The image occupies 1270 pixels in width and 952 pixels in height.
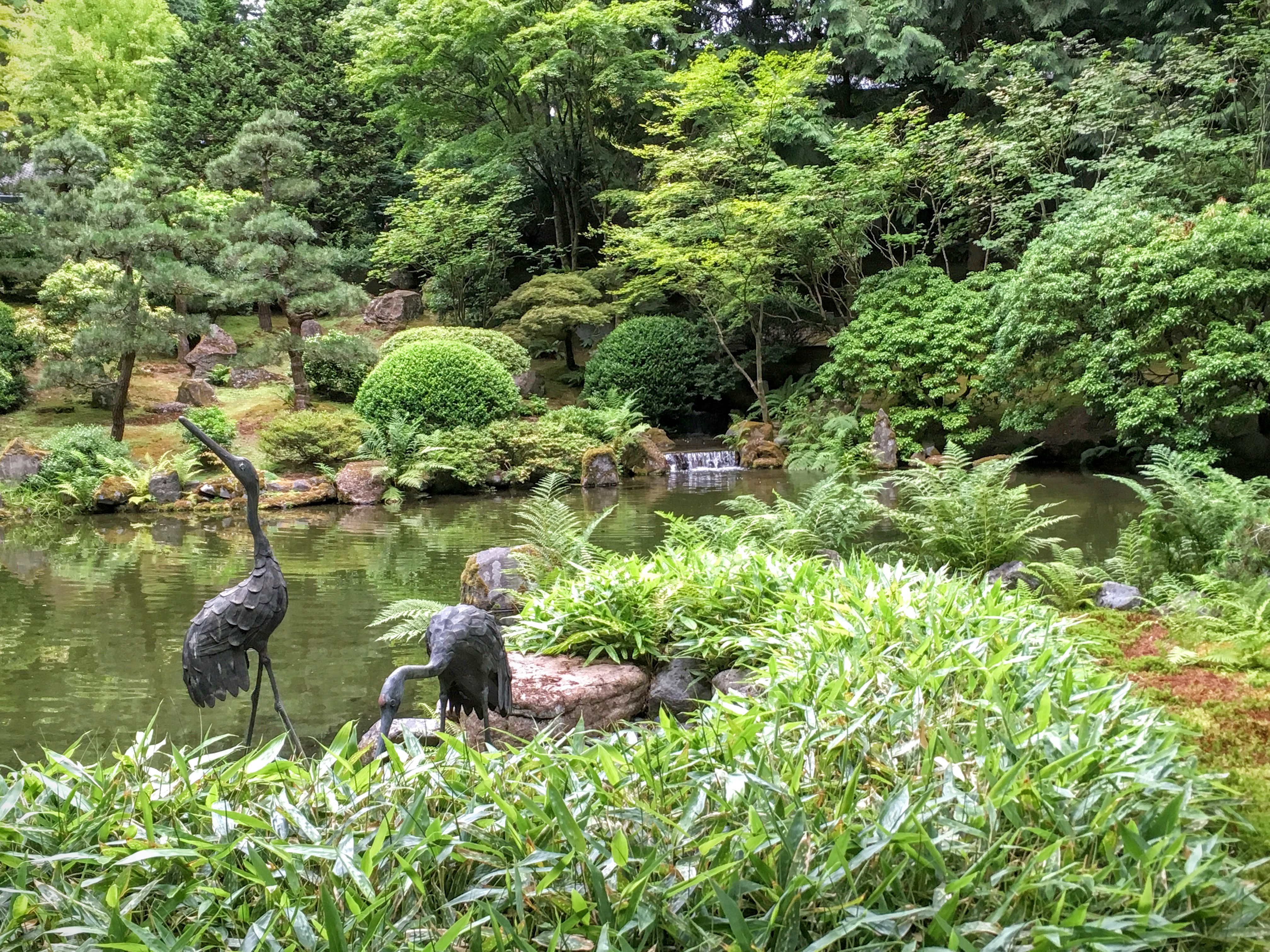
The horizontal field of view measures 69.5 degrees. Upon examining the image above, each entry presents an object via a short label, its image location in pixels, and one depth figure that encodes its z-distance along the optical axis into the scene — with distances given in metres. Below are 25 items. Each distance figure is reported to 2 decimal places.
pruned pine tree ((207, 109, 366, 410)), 13.58
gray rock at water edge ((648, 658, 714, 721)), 4.05
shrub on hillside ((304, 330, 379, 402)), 14.48
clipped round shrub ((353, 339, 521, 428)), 13.30
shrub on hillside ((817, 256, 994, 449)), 13.62
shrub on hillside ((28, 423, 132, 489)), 11.10
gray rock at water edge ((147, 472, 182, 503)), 11.12
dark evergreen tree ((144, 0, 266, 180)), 19.81
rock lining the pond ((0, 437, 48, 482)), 11.28
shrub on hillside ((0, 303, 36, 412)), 14.28
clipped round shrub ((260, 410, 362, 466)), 12.30
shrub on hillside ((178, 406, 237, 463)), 12.31
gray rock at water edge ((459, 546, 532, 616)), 5.89
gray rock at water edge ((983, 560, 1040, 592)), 5.21
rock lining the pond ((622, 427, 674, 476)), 13.53
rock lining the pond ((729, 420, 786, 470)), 14.31
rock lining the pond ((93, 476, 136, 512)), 10.91
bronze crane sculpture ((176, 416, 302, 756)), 2.77
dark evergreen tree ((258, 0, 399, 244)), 20.86
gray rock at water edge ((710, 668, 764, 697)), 3.39
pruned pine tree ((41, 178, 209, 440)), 12.41
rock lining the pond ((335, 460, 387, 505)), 11.71
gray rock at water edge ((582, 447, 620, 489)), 12.57
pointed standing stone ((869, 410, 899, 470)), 13.55
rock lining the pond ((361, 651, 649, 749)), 3.85
